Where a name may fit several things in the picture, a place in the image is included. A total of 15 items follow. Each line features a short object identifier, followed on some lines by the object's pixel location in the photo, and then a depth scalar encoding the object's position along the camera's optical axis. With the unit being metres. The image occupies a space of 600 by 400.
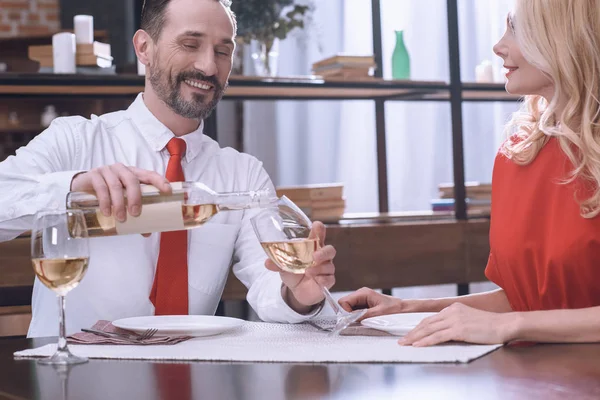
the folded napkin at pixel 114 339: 2.19
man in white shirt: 2.70
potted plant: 4.51
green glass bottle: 4.77
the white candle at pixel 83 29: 3.94
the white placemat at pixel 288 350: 2.02
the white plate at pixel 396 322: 2.21
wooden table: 1.82
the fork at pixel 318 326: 2.31
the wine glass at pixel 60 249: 2.03
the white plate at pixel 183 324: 2.24
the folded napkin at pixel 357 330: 2.24
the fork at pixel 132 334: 2.21
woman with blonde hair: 2.46
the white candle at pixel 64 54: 3.82
